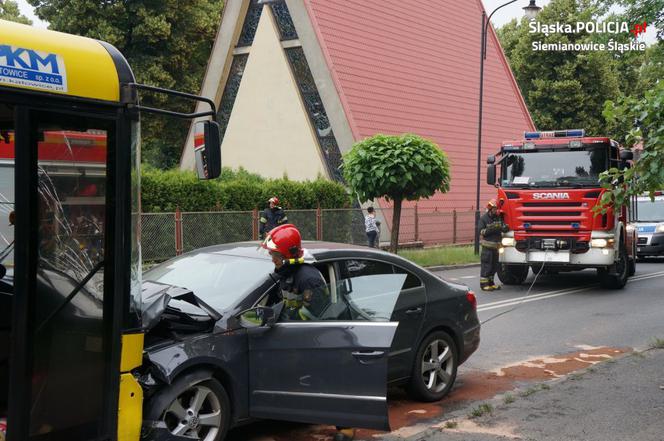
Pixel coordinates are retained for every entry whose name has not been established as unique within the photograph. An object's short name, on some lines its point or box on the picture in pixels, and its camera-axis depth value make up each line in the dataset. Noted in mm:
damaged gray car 4555
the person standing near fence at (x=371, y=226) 21766
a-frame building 26250
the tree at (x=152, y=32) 29141
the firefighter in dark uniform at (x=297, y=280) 5195
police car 22828
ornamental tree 18469
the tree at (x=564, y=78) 40875
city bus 3766
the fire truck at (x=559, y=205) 14484
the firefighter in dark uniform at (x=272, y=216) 17300
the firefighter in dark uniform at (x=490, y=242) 14930
